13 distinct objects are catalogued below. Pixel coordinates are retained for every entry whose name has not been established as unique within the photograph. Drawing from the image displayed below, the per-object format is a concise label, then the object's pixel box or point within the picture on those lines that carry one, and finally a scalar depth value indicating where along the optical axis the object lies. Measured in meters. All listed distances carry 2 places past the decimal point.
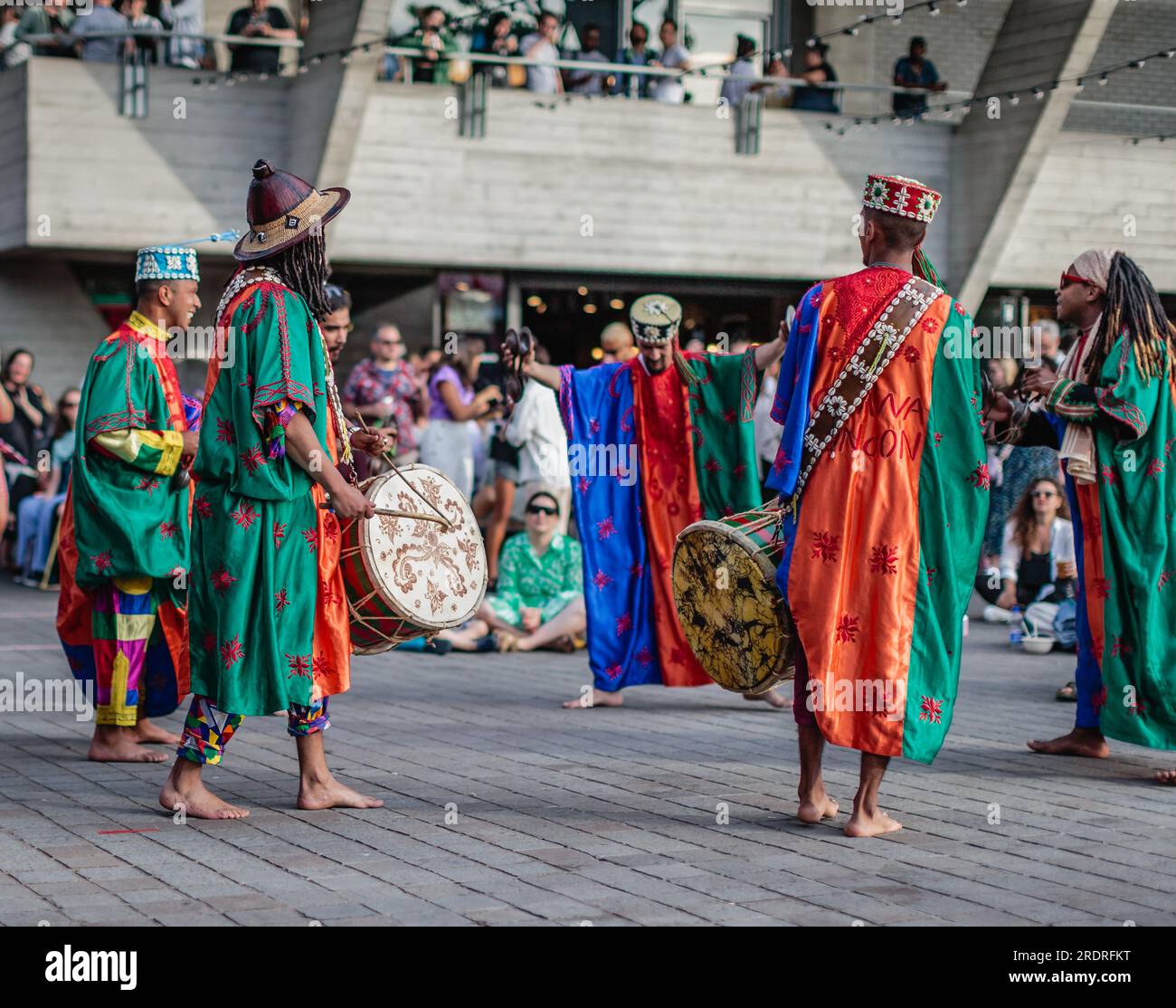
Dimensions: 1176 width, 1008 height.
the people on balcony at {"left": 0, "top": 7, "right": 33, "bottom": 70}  16.64
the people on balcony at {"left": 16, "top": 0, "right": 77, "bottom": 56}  16.36
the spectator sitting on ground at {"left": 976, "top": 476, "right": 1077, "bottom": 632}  11.36
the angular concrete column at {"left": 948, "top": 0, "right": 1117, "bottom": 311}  17.58
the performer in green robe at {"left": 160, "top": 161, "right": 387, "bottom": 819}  5.54
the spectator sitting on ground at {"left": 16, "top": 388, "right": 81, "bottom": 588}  15.01
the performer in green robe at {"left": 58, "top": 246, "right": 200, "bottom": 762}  6.66
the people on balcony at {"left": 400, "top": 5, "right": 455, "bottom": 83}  17.31
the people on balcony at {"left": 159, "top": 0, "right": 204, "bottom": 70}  16.70
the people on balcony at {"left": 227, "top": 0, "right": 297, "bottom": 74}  16.91
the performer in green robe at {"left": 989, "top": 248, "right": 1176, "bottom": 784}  6.64
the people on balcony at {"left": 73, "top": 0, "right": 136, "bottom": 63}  16.31
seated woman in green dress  10.86
